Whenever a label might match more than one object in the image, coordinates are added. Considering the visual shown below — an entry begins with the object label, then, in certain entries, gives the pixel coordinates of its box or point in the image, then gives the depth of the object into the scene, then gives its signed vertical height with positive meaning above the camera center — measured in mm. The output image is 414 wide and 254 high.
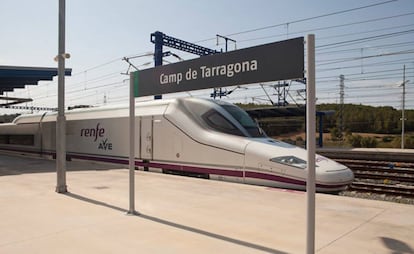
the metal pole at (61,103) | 7875 +565
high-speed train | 8727 -498
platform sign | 3891 +743
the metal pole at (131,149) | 5801 -320
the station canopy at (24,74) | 15609 +2396
